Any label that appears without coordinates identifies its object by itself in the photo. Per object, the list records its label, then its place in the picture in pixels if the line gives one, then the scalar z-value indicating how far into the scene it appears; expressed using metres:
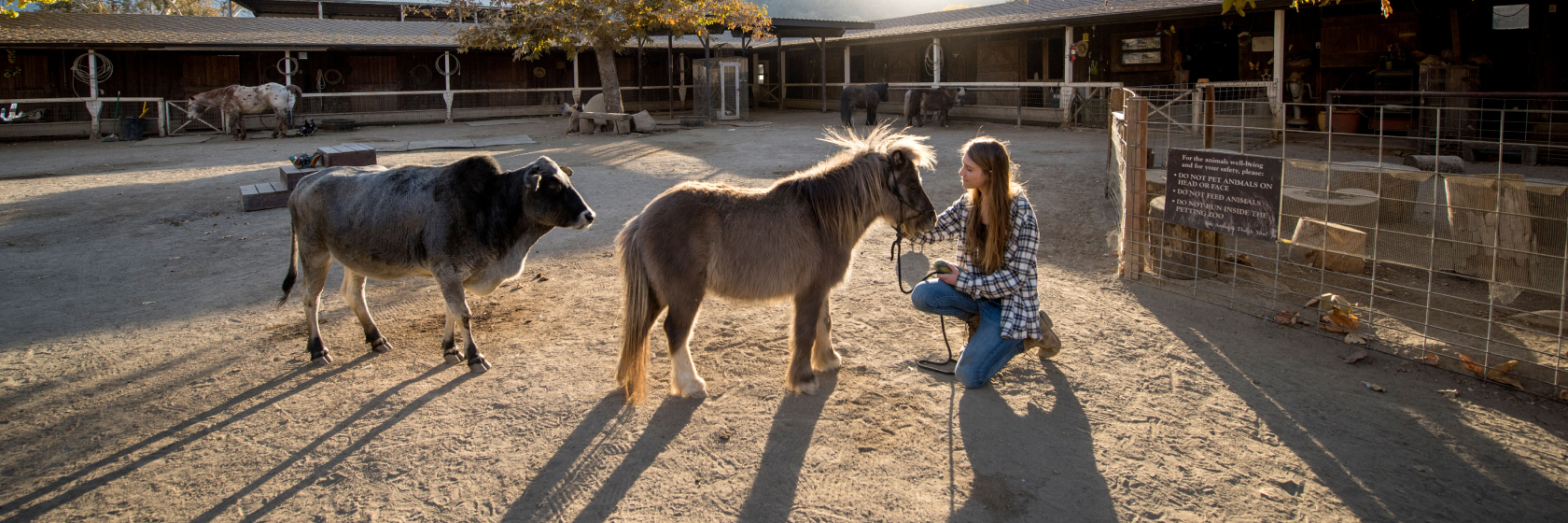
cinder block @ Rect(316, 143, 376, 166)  10.63
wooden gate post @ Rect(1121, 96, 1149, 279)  6.22
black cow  4.71
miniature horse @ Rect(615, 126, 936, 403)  3.96
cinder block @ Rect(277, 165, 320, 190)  9.88
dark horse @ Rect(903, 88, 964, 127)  21.81
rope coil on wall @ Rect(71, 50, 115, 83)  22.03
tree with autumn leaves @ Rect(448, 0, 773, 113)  19.70
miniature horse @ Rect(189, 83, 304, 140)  20.50
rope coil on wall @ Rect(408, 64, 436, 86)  27.42
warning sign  5.10
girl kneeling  4.07
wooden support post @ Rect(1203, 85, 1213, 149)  6.50
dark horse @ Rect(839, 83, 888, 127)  22.75
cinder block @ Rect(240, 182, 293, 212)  9.73
